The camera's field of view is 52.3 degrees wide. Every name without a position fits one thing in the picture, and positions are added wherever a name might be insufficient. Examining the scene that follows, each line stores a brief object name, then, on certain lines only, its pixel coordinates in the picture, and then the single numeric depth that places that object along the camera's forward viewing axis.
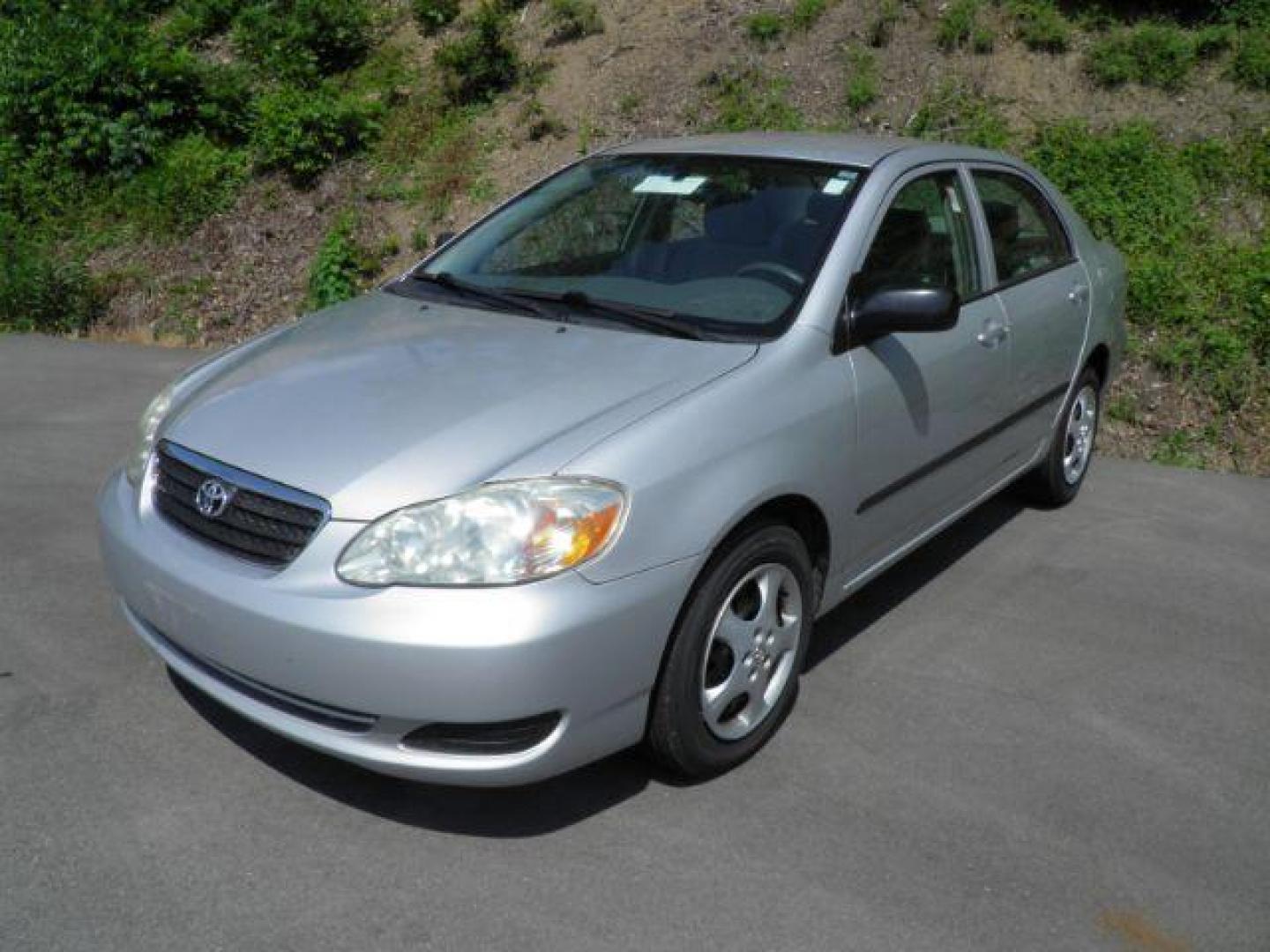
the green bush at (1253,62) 8.95
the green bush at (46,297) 9.67
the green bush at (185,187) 10.74
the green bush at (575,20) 11.64
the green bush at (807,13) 10.70
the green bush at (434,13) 12.45
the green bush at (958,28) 10.02
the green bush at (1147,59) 9.25
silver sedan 2.95
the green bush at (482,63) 11.30
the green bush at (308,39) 11.97
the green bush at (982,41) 9.91
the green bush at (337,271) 9.59
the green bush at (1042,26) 9.76
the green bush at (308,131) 10.84
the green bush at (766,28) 10.71
